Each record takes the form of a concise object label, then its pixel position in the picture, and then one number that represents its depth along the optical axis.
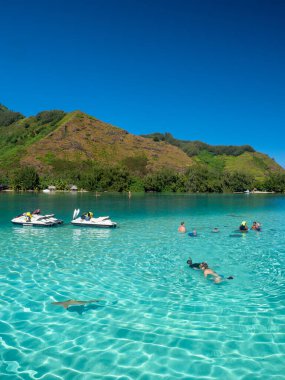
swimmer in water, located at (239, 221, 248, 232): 31.42
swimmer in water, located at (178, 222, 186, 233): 31.00
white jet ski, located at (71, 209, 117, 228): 33.13
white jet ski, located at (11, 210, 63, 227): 33.28
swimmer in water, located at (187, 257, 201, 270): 17.60
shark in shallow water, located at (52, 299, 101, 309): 12.14
